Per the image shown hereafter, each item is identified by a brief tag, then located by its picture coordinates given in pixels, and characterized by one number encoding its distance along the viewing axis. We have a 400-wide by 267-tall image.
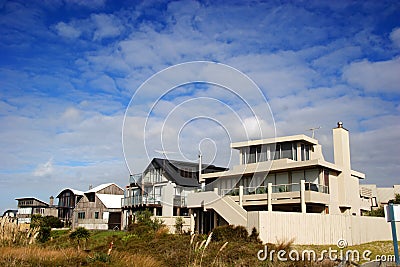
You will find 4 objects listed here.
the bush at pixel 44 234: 23.84
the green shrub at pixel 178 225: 31.54
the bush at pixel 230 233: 22.55
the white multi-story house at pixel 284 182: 28.62
